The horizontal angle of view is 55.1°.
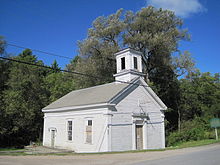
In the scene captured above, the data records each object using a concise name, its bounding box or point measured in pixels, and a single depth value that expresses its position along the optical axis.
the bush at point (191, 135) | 24.71
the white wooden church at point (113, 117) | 16.55
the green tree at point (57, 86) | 30.25
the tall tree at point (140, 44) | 29.34
